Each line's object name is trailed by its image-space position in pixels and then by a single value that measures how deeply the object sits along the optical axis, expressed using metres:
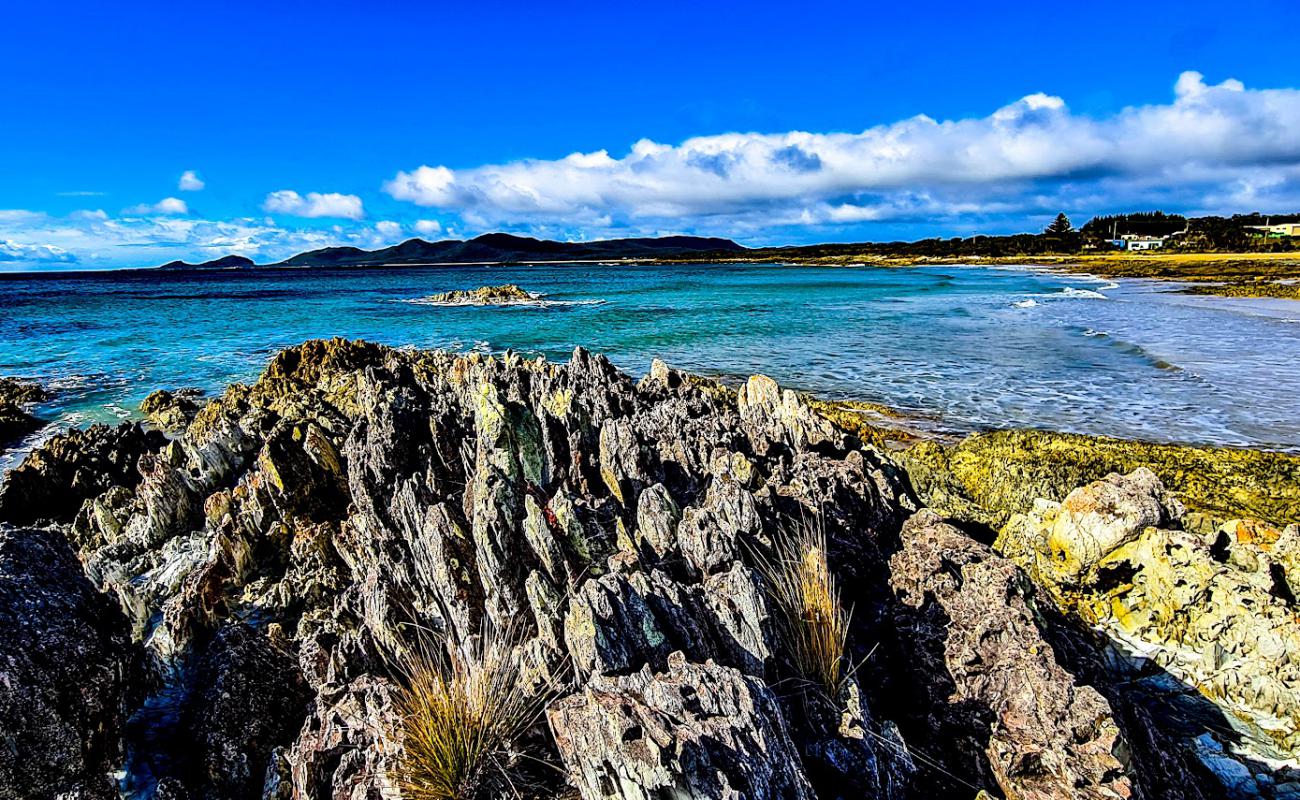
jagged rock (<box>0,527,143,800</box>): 2.41
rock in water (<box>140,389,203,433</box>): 12.92
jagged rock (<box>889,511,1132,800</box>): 2.60
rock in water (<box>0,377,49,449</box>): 12.57
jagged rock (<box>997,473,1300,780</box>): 3.49
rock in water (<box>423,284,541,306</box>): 48.66
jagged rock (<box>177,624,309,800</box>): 2.76
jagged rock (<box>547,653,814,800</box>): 2.14
